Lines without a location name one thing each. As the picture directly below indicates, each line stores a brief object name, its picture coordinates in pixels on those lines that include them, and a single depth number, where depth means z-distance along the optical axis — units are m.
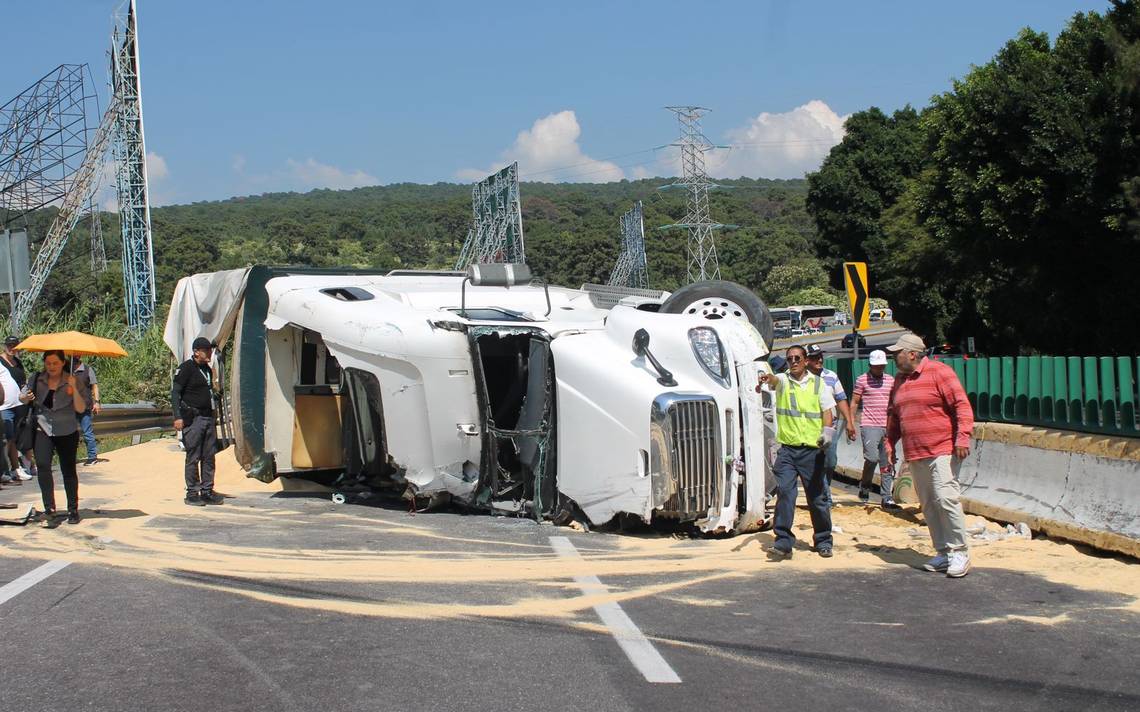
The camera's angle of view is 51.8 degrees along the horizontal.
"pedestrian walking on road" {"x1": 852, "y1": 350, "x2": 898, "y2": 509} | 11.59
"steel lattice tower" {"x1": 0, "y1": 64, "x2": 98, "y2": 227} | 35.97
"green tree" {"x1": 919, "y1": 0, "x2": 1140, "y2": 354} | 19.41
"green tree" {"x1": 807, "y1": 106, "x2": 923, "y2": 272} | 42.28
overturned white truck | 8.88
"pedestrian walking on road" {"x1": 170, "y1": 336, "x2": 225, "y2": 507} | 11.66
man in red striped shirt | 7.71
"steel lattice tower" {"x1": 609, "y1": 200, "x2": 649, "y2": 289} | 52.34
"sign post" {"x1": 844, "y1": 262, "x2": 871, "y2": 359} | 13.84
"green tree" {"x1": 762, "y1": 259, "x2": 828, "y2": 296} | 94.88
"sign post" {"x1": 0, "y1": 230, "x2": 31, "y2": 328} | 15.59
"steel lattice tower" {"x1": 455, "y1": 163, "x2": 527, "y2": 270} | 48.62
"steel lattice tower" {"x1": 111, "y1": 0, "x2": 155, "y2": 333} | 35.81
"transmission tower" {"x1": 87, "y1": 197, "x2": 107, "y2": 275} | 41.87
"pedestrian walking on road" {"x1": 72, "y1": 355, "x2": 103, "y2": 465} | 11.36
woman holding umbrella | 10.23
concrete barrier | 8.15
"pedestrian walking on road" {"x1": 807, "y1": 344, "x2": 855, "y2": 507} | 9.11
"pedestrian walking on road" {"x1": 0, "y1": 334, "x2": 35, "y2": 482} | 14.49
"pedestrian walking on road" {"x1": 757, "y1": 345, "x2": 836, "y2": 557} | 8.50
